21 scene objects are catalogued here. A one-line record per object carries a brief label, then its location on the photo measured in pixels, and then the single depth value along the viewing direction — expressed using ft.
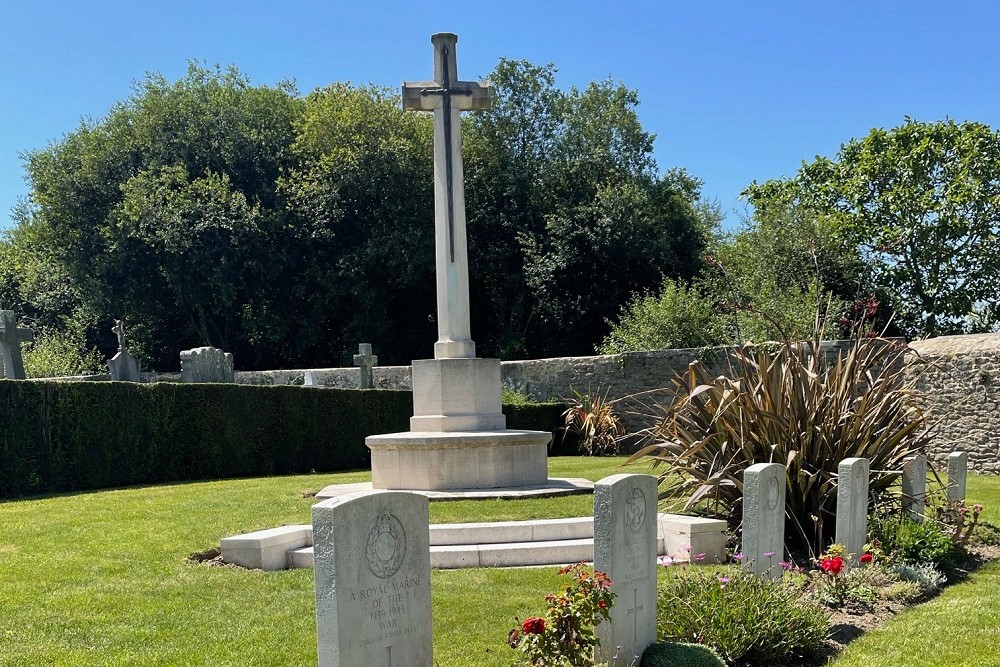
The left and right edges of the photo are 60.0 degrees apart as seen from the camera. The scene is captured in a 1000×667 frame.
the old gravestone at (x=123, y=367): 62.69
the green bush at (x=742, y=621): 16.01
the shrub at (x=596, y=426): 61.26
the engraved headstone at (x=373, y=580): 11.37
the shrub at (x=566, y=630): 12.96
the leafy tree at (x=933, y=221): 75.51
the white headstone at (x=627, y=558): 14.52
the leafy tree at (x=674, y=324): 68.23
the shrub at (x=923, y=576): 21.57
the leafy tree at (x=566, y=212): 84.28
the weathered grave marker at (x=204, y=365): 60.70
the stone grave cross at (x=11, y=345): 47.60
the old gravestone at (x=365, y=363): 64.23
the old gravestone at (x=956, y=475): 28.48
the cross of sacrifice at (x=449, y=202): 36.17
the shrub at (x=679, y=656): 14.78
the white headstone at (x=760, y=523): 19.43
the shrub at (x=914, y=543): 23.21
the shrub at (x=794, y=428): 24.53
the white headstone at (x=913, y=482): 25.53
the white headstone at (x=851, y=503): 21.85
